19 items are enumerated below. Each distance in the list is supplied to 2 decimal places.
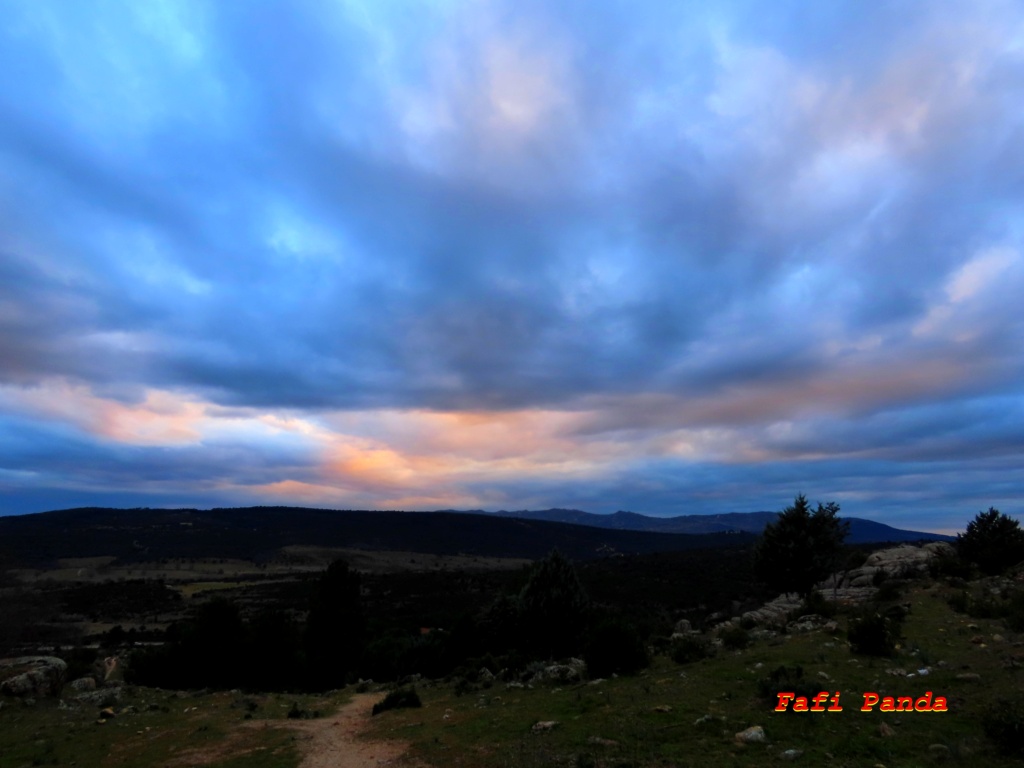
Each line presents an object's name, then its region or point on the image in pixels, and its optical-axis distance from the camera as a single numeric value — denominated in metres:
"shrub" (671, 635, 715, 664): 19.56
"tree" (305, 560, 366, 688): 41.72
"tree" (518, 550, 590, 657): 28.38
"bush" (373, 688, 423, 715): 20.86
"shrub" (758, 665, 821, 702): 12.70
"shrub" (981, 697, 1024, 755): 8.91
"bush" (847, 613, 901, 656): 16.20
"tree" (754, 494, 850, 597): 31.41
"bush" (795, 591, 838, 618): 23.94
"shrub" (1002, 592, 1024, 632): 17.48
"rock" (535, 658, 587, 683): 19.70
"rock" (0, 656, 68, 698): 25.64
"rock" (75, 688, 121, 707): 24.80
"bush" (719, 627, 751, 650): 20.42
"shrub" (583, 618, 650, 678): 19.39
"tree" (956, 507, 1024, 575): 32.44
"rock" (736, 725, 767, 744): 10.57
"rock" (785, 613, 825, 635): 21.73
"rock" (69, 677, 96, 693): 28.90
